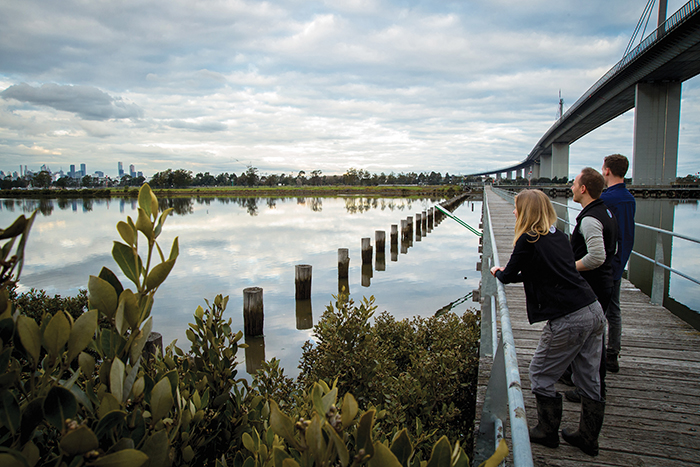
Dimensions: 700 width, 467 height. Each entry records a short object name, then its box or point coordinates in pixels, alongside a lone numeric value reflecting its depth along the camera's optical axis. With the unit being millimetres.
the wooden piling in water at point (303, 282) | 9844
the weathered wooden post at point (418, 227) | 22391
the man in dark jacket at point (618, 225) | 3486
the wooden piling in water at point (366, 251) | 13422
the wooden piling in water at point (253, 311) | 7500
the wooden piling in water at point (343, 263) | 11844
